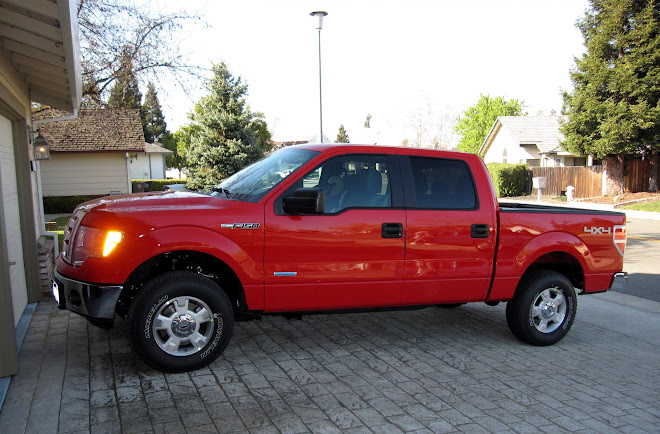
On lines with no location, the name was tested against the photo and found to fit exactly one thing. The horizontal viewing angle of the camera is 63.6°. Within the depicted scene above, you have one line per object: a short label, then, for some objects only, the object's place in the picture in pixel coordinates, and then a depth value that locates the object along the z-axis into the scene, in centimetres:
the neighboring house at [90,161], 2256
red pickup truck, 454
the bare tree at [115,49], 1204
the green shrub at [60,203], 2219
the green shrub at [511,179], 3194
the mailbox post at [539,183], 2930
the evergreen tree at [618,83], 2512
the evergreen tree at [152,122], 6662
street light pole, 1664
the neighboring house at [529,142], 3784
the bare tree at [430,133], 6781
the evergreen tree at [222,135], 2639
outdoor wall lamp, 889
